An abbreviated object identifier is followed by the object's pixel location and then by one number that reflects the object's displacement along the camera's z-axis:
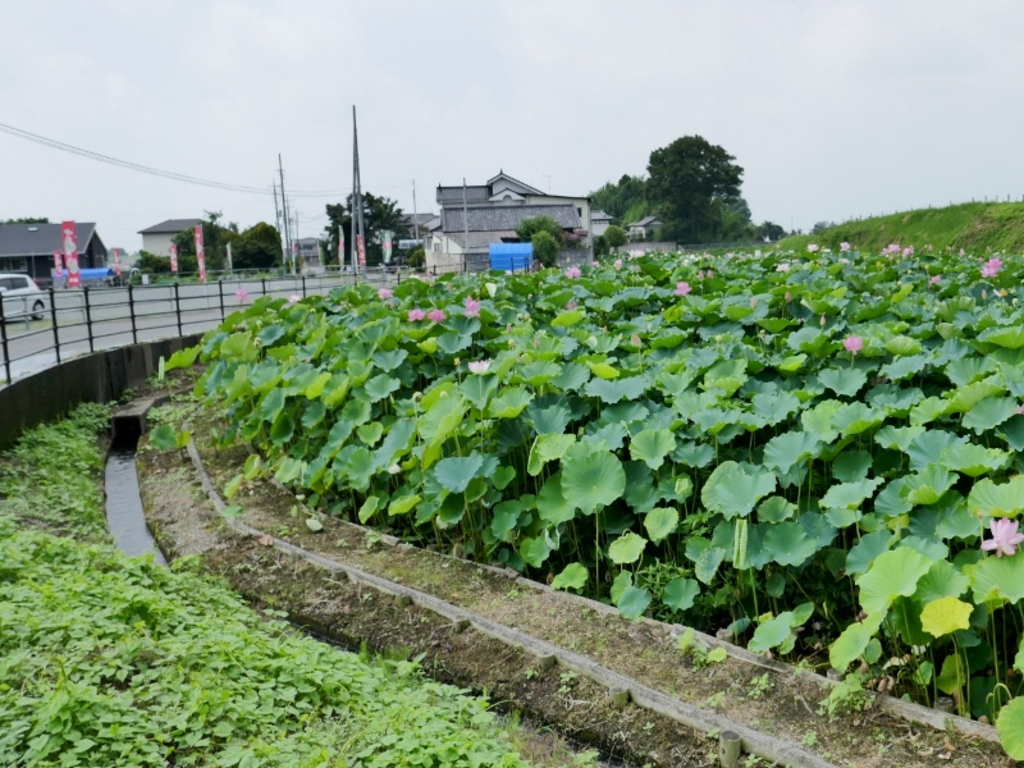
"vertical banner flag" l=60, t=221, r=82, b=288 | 19.52
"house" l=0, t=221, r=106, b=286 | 43.22
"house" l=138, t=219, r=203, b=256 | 65.50
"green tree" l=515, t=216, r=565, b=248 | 38.62
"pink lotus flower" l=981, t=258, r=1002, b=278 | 7.81
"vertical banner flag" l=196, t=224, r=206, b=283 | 28.37
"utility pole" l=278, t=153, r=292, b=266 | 49.58
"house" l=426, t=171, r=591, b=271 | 45.09
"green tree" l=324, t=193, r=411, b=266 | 51.69
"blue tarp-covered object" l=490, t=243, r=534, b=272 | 27.46
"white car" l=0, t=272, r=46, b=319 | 18.97
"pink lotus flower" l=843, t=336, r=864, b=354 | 4.86
